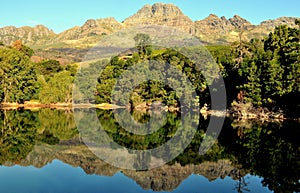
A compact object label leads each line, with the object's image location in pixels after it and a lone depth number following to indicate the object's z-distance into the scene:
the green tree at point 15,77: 67.81
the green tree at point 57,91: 70.38
